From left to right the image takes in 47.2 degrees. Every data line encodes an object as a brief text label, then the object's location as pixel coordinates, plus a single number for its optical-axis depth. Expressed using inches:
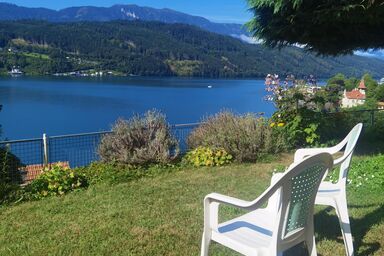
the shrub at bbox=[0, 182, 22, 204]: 227.0
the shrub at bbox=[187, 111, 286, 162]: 317.1
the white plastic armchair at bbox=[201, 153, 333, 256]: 102.3
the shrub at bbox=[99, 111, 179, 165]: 295.7
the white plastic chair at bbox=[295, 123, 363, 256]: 139.4
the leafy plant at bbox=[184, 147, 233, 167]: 307.1
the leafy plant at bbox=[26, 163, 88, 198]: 239.1
